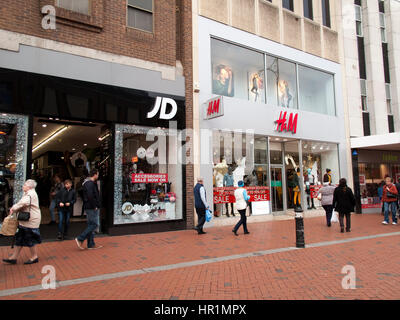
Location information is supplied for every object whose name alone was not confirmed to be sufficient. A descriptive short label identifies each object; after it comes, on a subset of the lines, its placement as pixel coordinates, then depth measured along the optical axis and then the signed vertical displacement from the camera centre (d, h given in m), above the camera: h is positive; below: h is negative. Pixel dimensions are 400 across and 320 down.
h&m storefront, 12.12 +2.89
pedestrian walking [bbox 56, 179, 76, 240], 8.71 -0.41
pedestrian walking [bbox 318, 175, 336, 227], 11.31 -0.43
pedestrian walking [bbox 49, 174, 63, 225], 9.47 -0.08
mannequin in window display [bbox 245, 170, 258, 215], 13.08 +0.32
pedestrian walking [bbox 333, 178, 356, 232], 10.27 -0.50
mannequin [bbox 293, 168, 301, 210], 14.87 -0.20
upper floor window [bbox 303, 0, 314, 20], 16.16 +9.17
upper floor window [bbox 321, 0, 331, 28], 16.98 +9.36
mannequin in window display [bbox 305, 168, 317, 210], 15.34 +0.17
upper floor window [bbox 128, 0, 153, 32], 10.52 +5.95
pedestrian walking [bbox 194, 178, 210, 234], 9.62 -0.44
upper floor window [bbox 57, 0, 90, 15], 9.22 +5.56
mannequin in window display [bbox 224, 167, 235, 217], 12.30 +0.32
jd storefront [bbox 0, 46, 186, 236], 8.34 +2.14
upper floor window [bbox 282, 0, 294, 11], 15.23 +8.91
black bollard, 7.82 -1.15
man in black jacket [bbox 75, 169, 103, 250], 7.51 -0.44
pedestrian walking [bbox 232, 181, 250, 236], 9.43 -0.42
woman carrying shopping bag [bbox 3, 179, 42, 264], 6.18 -0.71
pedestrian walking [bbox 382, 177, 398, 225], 11.91 -0.50
